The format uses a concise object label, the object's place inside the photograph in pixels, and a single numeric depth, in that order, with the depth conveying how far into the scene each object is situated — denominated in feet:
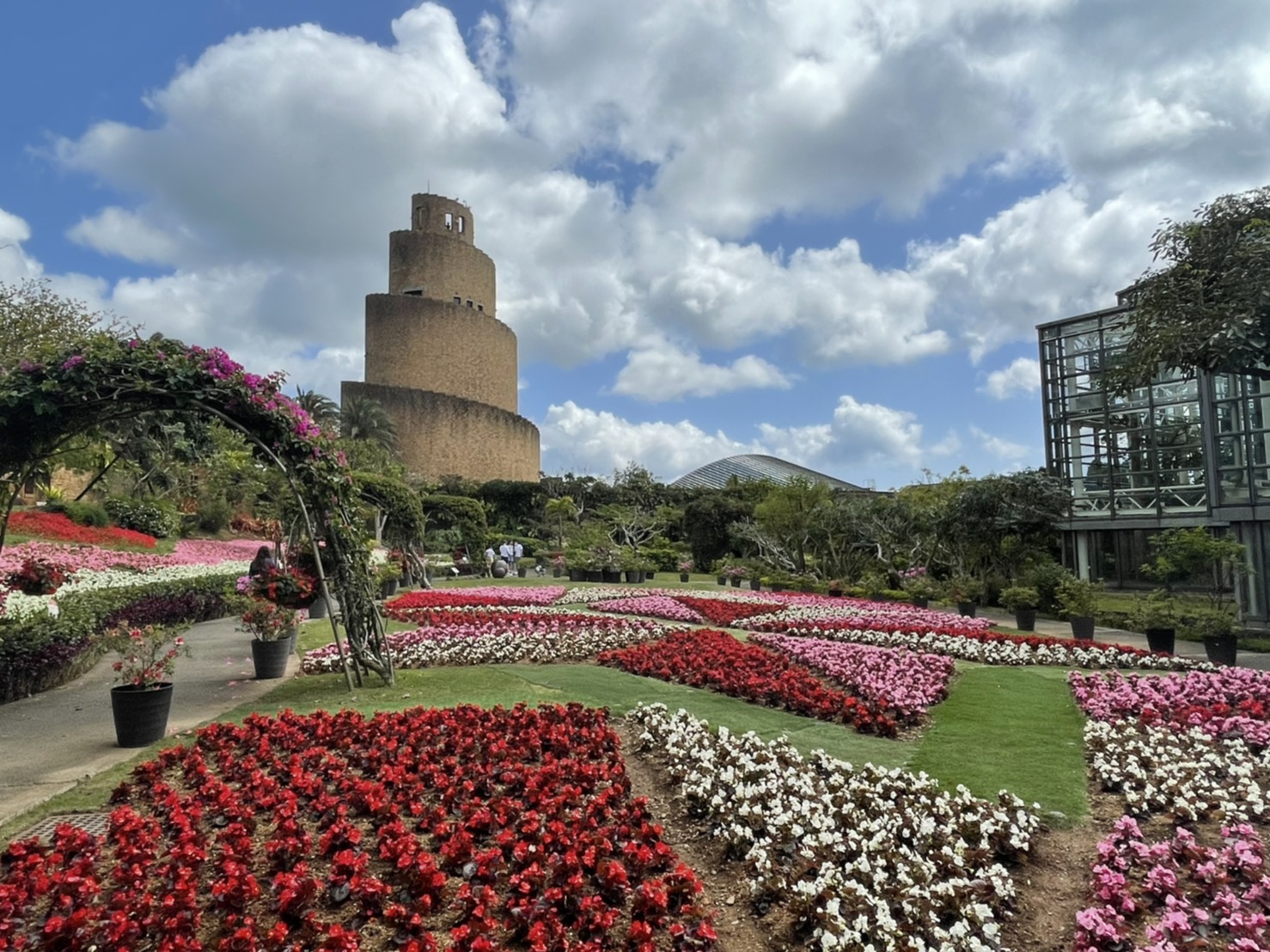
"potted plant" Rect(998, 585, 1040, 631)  44.50
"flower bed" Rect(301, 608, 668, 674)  30.55
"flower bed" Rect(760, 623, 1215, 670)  28.89
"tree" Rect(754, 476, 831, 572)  76.23
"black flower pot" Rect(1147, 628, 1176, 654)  32.32
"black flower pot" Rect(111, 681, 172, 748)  18.51
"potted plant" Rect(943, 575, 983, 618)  49.90
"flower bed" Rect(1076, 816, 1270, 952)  9.46
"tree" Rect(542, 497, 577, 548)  113.70
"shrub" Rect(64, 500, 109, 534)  73.20
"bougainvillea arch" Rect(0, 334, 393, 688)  21.18
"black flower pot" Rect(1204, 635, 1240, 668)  30.35
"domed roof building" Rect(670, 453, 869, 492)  200.41
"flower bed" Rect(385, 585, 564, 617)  49.08
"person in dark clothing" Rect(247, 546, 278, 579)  35.76
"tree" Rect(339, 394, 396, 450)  155.33
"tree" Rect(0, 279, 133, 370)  58.08
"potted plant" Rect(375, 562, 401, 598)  43.27
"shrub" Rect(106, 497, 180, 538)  79.66
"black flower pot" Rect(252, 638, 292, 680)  27.55
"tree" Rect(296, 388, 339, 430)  141.69
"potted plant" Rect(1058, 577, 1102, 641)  39.19
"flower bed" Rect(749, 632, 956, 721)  21.45
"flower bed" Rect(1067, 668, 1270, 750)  18.56
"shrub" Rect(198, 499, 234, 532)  96.99
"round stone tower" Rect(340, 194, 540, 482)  168.86
